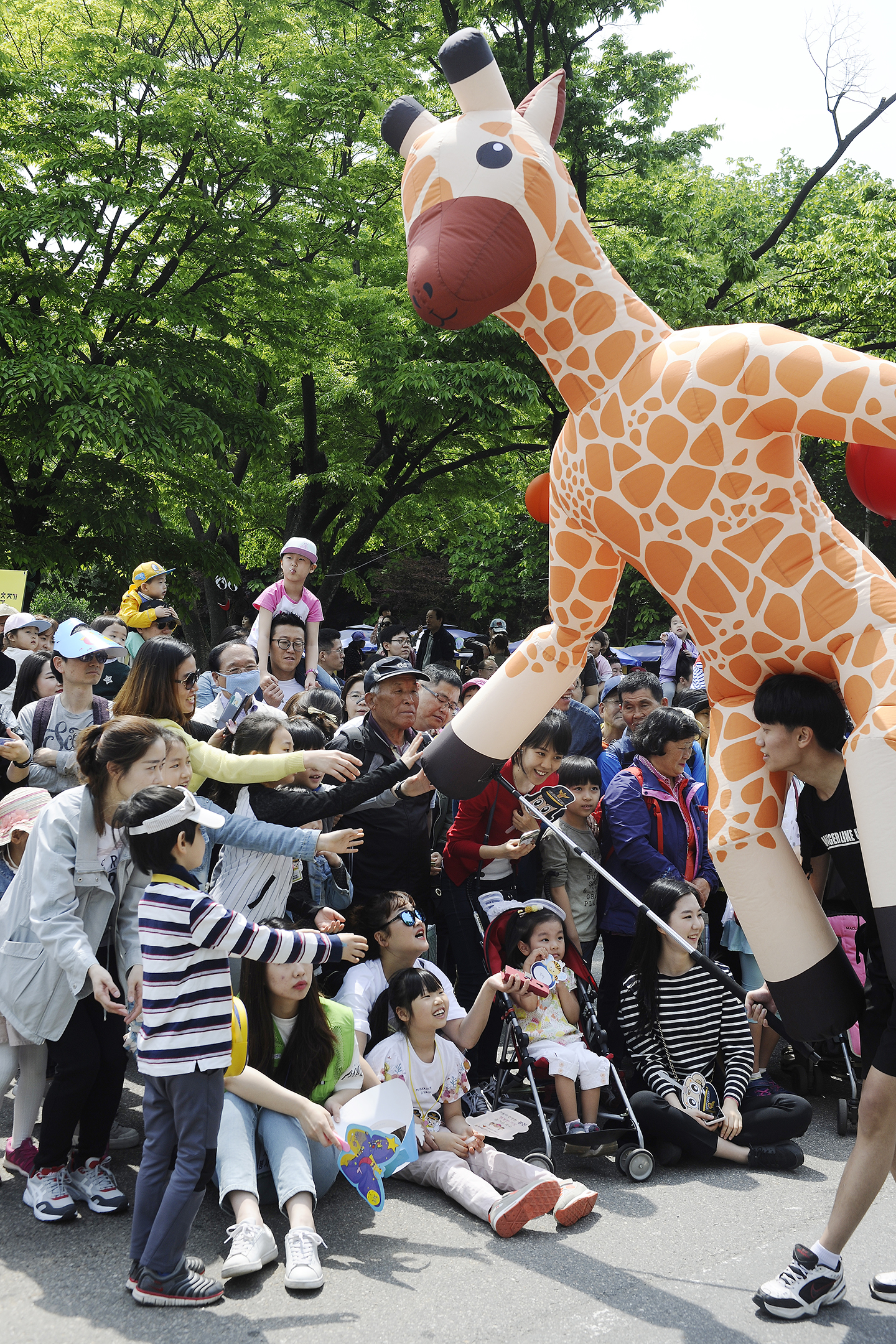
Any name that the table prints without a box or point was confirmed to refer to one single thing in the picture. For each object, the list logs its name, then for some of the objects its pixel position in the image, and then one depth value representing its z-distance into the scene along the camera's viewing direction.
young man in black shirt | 2.88
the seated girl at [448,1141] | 3.61
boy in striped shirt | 3.02
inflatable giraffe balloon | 2.81
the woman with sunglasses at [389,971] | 4.28
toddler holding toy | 4.26
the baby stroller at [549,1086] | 4.09
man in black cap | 4.67
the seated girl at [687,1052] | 4.20
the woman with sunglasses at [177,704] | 4.02
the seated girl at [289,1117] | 3.37
